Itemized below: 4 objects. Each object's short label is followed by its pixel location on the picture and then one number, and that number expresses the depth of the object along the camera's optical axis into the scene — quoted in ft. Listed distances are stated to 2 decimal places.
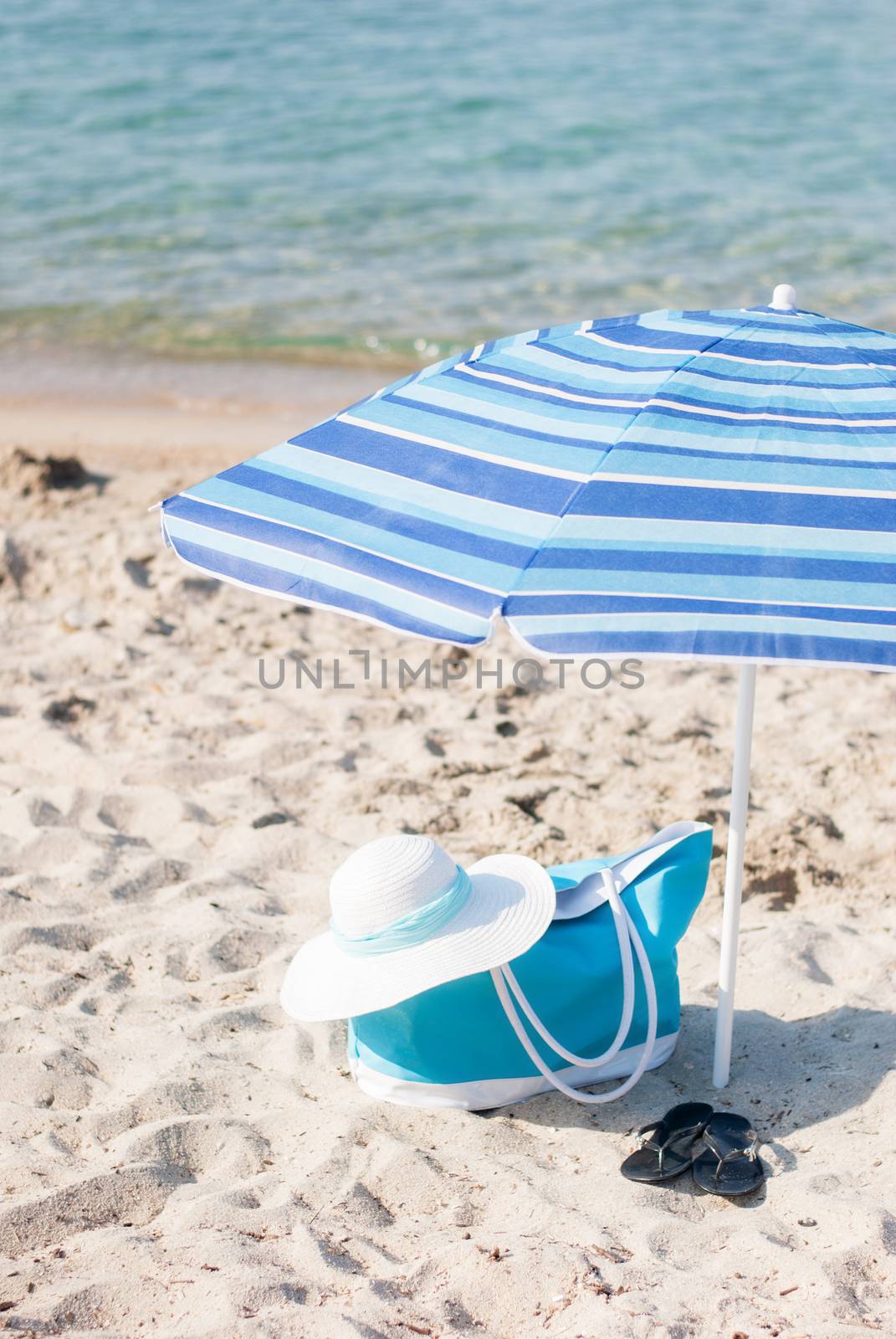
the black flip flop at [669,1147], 8.48
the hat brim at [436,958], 8.42
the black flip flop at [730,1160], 8.32
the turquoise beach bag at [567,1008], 8.92
